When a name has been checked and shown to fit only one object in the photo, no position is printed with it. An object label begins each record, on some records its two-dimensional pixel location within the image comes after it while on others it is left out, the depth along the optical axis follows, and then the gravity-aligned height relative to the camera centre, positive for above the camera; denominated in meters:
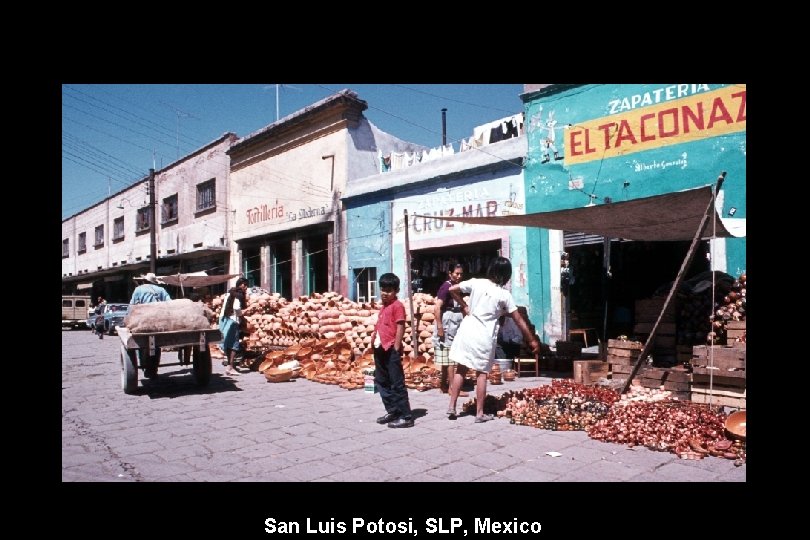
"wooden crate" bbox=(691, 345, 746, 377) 5.26 -0.75
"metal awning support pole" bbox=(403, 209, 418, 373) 8.20 -0.12
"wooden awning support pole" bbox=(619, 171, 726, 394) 5.22 +0.05
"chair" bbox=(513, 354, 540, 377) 8.35 -1.21
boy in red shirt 5.24 -0.78
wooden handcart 6.68 -0.73
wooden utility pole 23.09 +2.80
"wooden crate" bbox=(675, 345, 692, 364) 6.31 -0.82
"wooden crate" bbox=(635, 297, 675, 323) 6.74 -0.29
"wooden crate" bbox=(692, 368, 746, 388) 5.22 -0.98
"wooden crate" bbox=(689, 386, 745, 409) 5.23 -1.16
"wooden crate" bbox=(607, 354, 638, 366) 6.50 -0.93
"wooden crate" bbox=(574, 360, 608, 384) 7.07 -1.15
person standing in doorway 6.66 -0.45
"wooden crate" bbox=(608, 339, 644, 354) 6.44 -0.73
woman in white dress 5.18 -0.38
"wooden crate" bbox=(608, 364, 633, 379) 6.52 -1.07
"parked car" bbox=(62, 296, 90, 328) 25.92 -0.87
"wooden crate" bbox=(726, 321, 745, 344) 5.56 -0.48
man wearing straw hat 7.73 -0.04
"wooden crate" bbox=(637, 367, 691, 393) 5.90 -1.08
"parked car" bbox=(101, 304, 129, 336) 20.80 -0.91
